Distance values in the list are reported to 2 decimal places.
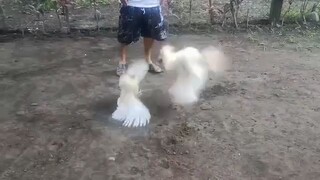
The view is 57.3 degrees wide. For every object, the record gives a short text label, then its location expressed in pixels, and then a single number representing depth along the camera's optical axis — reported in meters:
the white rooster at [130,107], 2.51
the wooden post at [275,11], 4.36
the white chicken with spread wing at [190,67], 2.90
